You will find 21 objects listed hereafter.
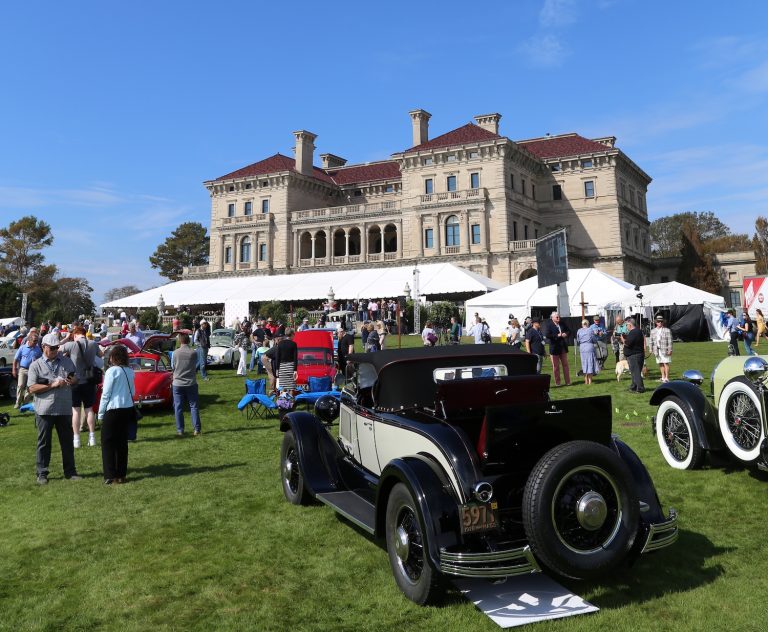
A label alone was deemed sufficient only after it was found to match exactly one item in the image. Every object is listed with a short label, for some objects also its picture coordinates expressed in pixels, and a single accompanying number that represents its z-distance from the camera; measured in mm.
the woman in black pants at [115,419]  7375
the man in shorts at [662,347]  14297
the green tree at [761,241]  69281
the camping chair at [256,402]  11820
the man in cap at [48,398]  7344
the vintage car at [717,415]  6117
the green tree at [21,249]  69312
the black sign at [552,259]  15891
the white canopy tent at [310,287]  42875
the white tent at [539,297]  28717
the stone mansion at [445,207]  56656
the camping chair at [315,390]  11992
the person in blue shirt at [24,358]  13055
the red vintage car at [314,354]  15789
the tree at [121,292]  99188
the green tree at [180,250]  85438
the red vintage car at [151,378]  12695
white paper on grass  3656
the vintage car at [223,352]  22391
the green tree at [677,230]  82438
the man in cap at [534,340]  15781
